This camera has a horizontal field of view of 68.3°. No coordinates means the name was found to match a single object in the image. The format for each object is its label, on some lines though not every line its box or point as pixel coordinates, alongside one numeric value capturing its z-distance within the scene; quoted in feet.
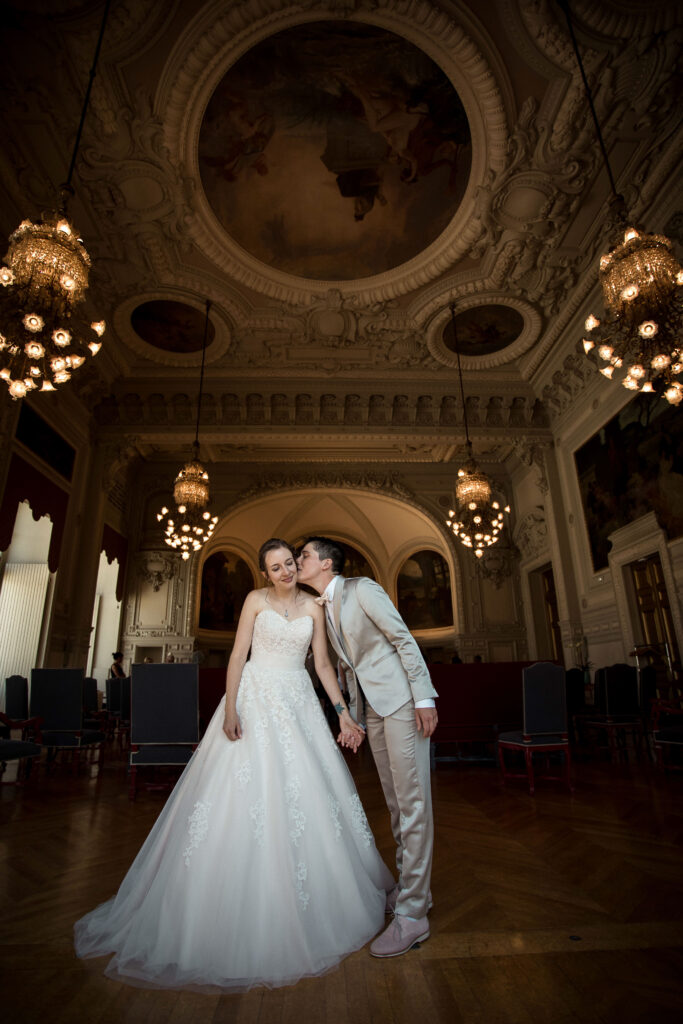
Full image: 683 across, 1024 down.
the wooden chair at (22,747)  13.99
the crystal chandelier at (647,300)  13.01
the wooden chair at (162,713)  14.02
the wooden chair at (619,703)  19.70
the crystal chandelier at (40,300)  11.90
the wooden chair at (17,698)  21.62
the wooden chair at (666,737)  14.84
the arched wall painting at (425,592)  46.93
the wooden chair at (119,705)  26.11
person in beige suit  6.09
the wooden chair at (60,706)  17.74
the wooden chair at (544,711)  14.56
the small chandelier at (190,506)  25.12
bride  5.15
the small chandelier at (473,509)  26.27
